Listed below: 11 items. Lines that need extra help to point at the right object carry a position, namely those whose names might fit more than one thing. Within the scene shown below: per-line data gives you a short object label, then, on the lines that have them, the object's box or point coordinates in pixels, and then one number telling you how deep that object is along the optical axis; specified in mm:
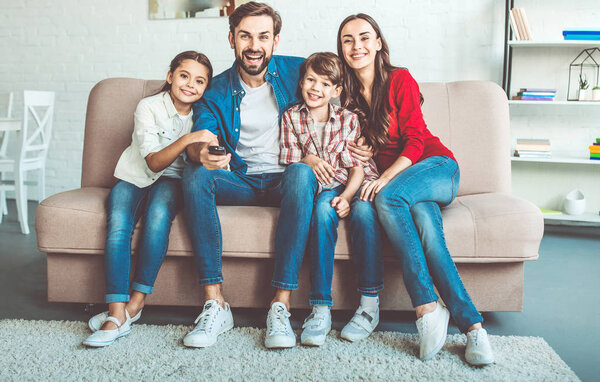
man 1527
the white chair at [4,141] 3350
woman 1409
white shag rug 1301
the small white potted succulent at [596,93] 3105
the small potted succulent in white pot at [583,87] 3152
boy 1527
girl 1548
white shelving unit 3336
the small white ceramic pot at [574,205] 3188
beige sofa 1566
